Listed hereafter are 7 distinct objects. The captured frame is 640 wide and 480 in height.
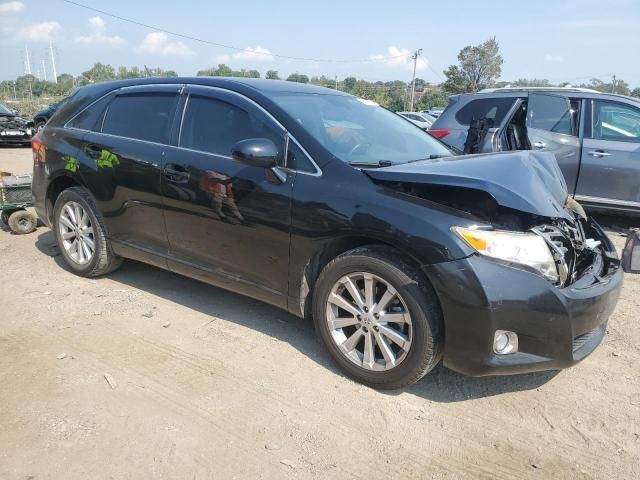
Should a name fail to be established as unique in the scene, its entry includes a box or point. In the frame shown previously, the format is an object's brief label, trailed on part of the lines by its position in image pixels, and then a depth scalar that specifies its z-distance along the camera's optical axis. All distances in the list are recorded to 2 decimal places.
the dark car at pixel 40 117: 16.49
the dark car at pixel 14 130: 14.87
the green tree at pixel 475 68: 59.32
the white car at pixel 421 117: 22.74
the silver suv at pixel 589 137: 6.31
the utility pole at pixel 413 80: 51.07
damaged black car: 2.62
